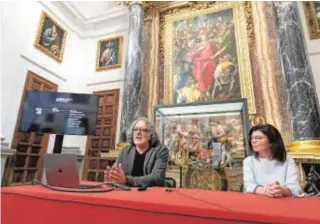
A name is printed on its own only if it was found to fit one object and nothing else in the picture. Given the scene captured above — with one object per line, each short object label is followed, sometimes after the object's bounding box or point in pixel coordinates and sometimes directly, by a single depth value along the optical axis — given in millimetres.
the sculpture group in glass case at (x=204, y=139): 4086
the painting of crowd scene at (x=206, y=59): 4742
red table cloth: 708
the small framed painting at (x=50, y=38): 5293
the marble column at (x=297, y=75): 3305
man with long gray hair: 1910
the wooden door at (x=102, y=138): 5379
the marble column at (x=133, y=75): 4758
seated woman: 1612
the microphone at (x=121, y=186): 1256
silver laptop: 1214
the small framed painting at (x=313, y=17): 4453
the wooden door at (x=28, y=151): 4367
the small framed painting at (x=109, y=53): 6074
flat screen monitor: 3355
